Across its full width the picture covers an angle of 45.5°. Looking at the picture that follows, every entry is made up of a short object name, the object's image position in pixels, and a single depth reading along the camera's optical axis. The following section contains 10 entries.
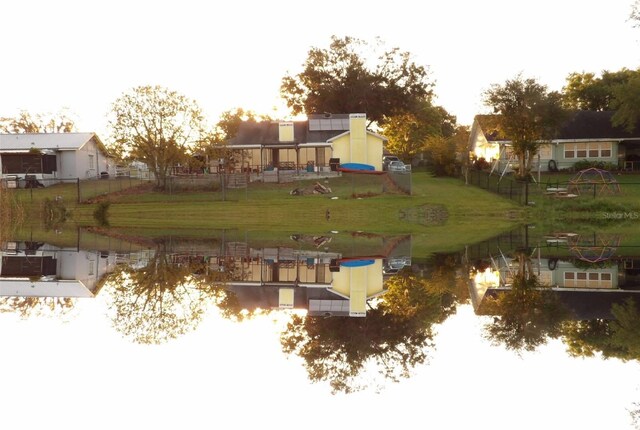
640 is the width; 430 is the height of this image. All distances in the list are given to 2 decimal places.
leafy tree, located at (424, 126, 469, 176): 63.69
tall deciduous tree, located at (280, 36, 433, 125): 69.56
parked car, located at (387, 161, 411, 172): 61.72
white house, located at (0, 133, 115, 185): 60.12
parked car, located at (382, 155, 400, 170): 67.50
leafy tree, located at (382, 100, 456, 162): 78.06
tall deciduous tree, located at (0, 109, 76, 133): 89.25
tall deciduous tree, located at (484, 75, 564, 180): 50.97
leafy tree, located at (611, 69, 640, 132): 52.56
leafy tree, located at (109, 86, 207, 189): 51.62
